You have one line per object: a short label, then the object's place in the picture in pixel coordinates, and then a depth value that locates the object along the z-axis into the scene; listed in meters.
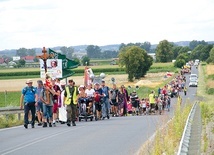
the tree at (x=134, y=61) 139.12
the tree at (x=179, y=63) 189.00
